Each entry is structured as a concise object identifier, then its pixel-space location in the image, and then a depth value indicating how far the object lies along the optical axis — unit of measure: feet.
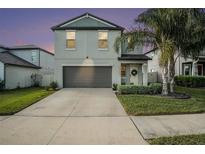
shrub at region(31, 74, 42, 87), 49.31
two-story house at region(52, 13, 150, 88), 38.80
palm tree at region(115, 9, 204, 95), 24.45
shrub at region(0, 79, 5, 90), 37.16
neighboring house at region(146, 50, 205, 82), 46.88
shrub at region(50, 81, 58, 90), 36.23
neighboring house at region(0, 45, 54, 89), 39.59
